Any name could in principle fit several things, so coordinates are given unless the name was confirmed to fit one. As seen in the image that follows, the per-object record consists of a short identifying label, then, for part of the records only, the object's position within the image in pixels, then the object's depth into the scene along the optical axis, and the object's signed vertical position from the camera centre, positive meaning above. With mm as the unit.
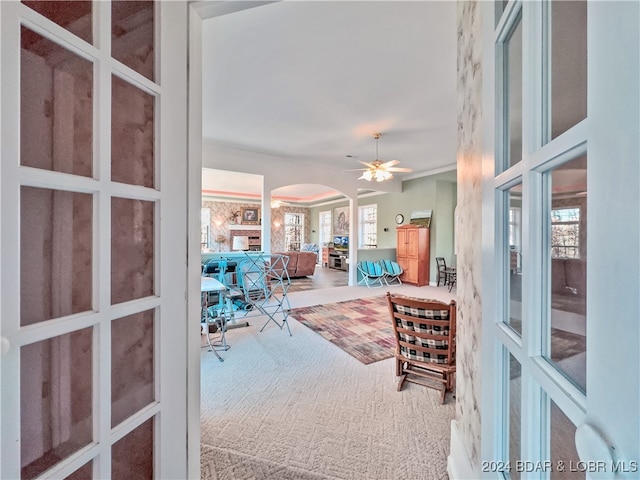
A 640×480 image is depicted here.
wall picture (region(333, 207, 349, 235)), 10711 +742
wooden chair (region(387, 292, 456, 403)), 2006 -761
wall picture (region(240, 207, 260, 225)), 10680 +912
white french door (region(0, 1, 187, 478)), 584 -3
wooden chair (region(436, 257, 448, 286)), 6781 -728
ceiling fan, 4422 +1165
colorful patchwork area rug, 3064 -1251
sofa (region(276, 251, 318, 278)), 7969 -753
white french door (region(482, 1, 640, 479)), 334 -1
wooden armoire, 6867 -381
